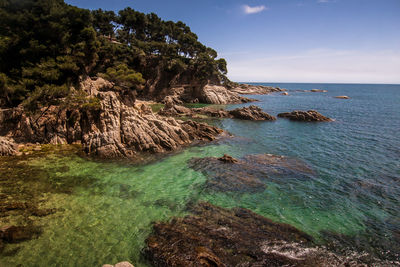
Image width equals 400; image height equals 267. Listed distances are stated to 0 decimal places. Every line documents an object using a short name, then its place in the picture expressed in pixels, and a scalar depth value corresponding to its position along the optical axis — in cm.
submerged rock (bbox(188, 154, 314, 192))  1784
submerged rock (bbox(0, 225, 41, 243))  1061
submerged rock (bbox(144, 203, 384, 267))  986
